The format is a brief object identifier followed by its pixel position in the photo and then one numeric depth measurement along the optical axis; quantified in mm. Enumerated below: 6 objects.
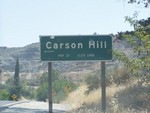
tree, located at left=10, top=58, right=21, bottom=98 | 48438
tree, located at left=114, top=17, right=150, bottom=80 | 10236
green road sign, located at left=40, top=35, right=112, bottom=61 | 16547
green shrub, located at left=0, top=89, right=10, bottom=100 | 44419
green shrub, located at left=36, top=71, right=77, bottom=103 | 37669
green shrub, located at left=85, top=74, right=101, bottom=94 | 31234
